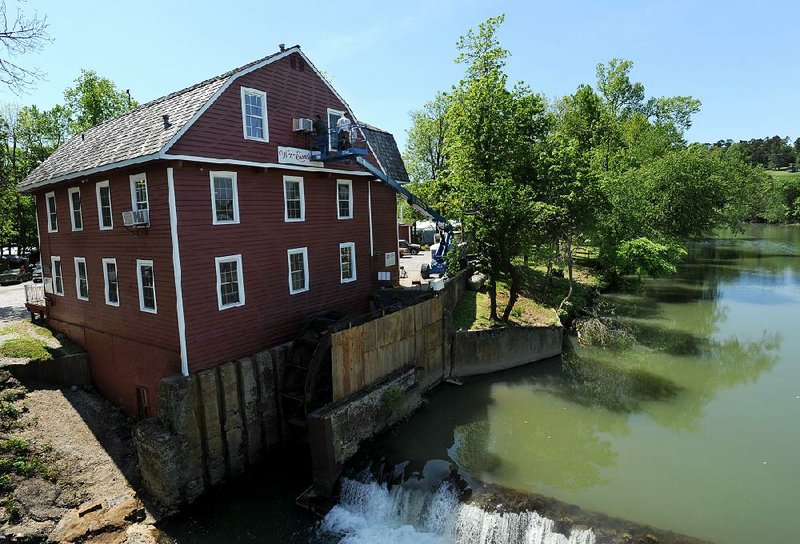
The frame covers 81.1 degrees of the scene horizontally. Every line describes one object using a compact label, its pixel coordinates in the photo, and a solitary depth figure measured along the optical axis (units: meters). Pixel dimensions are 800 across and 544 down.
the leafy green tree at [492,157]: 18.73
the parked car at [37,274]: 28.56
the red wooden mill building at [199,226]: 12.07
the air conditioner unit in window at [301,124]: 14.79
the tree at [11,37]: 10.87
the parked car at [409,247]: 36.76
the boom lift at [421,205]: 15.32
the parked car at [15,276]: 29.83
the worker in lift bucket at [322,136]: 15.37
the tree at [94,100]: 34.78
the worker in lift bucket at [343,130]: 15.20
